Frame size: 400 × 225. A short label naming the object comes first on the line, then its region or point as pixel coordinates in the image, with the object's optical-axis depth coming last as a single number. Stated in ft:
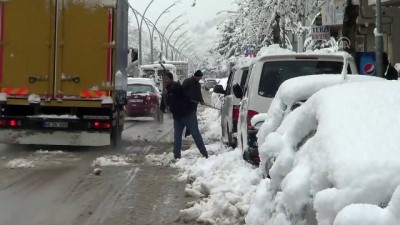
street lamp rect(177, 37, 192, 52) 400.67
